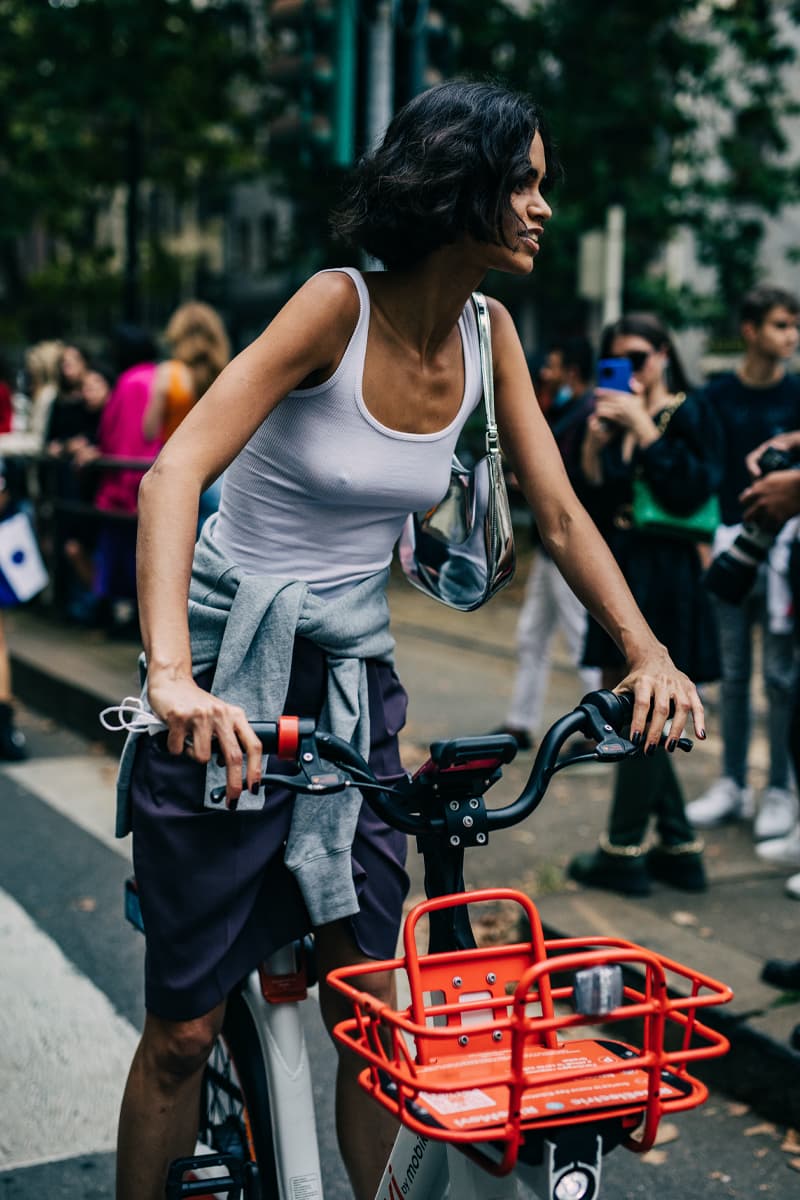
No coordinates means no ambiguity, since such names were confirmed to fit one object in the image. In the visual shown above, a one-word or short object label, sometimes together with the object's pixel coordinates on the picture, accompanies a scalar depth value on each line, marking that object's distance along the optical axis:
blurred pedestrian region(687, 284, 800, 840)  5.66
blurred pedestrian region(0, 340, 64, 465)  10.79
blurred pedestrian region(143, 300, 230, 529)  8.01
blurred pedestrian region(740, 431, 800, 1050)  3.83
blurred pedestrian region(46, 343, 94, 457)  10.30
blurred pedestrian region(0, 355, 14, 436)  8.52
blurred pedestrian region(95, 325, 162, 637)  8.66
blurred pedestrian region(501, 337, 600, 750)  6.82
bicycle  1.54
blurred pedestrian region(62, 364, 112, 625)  9.44
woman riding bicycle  2.08
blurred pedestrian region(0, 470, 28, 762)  6.79
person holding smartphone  4.71
